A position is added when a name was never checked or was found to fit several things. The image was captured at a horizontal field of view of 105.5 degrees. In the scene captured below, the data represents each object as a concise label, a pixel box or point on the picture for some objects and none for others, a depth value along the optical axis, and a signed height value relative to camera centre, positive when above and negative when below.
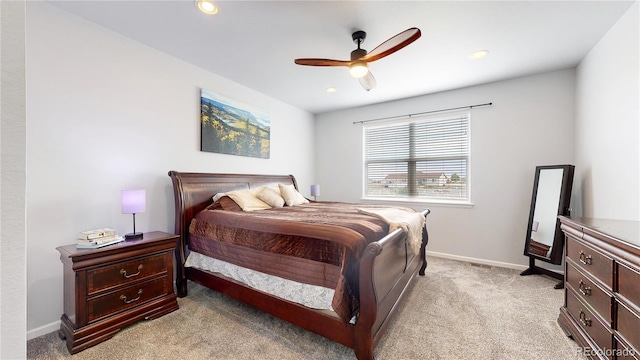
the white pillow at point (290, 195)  3.47 -0.26
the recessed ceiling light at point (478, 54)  2.67 +1.41
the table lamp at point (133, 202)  2.12 -0.22
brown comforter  1.58 -0.51
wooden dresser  1.23 -0.64
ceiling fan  1.85 +1.06
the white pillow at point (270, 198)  3.23 -0.27
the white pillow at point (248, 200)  2.85 -0.26
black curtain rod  3.63 +1.10
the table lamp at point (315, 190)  4.46 -0.21
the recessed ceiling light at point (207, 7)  1.94 +1.40
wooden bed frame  1.51 -0.88
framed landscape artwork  3.19 +0.74
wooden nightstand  1.77 -0.89
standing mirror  2.85 -0.43
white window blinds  3.85 +0.35
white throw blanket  2.04 -0.38
